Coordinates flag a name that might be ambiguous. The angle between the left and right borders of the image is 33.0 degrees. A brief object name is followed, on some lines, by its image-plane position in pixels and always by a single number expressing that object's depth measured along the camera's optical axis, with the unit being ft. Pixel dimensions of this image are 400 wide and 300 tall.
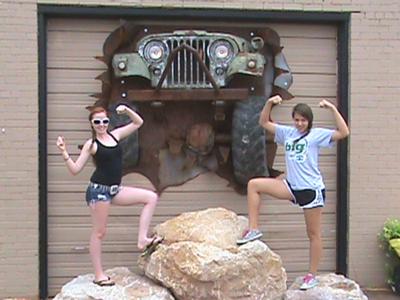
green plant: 19.53
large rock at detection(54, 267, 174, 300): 14.89
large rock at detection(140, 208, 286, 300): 14.76
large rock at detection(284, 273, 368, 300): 15.66
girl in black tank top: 15.44
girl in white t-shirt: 16.11
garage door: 19.06
